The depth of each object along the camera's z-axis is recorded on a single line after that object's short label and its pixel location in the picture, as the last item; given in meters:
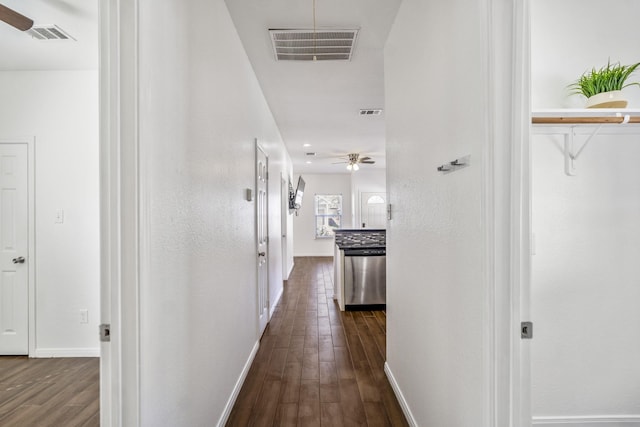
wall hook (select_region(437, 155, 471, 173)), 1.26
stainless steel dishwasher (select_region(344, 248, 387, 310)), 4.57
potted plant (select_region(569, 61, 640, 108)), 1.64
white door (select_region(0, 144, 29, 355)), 2.95
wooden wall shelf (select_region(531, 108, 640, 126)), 1.61
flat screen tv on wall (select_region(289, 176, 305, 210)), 7.52
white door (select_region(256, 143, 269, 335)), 3.31
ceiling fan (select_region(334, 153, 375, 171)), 6.99
